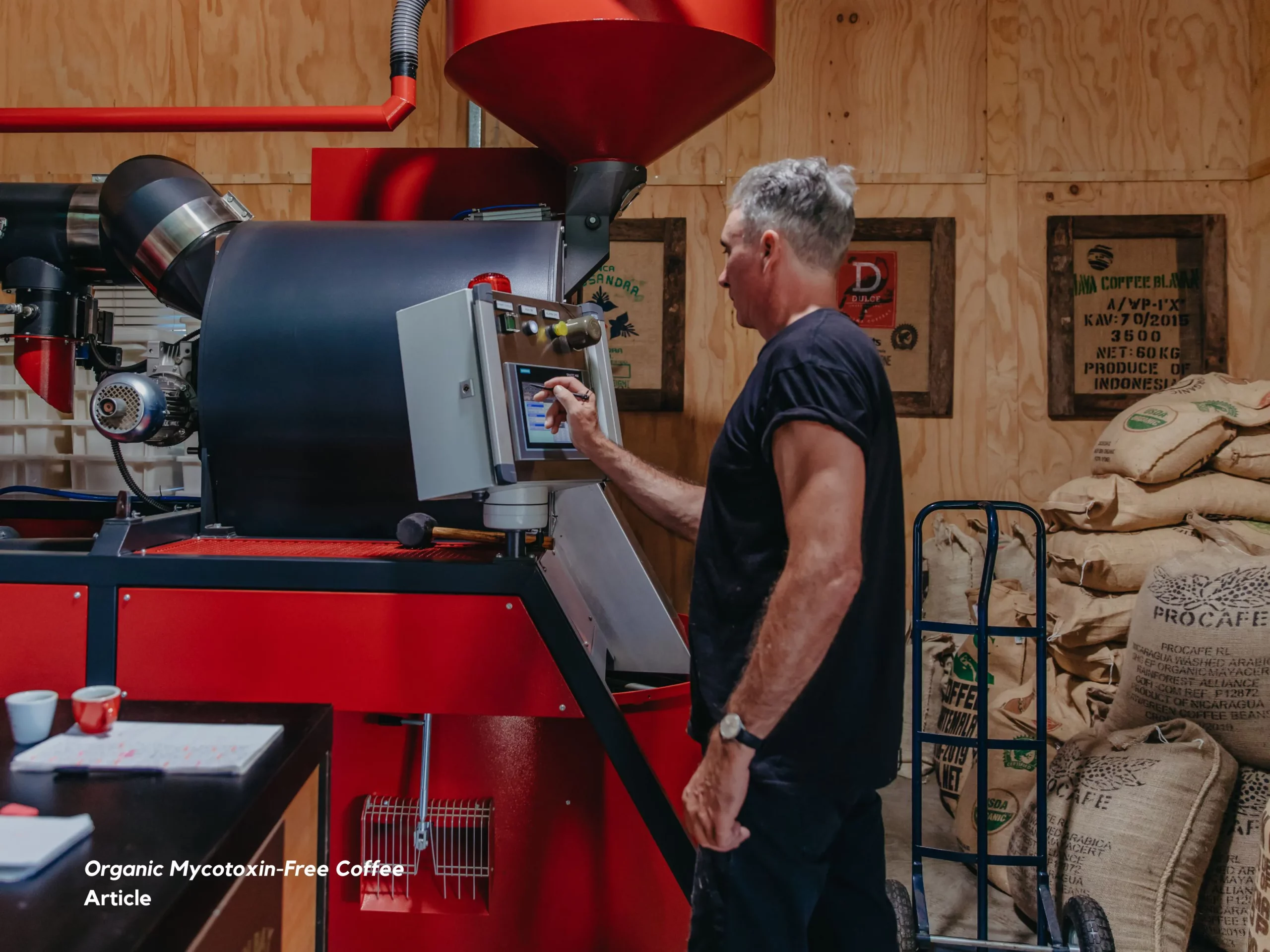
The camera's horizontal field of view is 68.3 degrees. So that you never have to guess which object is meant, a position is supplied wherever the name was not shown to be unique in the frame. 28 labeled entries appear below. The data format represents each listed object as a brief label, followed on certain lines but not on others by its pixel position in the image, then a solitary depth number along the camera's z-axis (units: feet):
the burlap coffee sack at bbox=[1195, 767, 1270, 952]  6.59
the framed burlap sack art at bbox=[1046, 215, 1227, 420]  10.28
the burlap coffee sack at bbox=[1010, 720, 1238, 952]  6.49
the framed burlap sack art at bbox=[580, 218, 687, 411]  10.61
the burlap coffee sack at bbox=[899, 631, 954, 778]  9.93
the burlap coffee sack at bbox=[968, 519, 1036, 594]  10.07
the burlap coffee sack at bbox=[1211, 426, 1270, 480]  8.27
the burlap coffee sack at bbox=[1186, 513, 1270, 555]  7.98
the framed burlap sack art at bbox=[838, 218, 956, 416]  10.53
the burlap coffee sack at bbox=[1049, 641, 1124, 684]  8.23
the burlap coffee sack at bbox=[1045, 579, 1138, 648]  8.22
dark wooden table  2.29
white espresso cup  3.53
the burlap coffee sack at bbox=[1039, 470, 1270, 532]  8.34
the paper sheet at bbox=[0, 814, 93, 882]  2.53
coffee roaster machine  5.18
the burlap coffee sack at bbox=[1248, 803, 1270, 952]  4.72
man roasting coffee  3.87
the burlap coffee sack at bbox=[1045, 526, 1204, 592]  8.24
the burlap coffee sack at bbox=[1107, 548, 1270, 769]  6.75
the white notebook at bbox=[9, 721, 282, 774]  3.28
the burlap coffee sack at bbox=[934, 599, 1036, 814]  8.82
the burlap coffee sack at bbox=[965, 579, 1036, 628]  8.83
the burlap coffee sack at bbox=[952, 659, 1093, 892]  7.81
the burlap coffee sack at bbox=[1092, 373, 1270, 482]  8.35
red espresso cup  3.58
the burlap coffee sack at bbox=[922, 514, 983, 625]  10.09
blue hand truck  6.28
